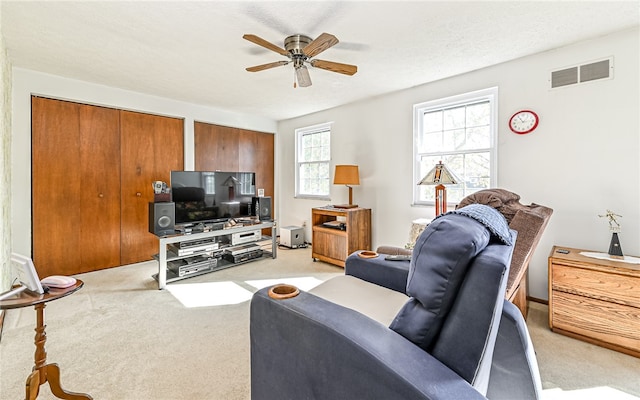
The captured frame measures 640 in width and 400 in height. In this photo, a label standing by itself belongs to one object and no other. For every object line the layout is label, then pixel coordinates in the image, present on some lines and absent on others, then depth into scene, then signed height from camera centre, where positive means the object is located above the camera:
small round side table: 1.14 -0.75
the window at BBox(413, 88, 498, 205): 3.00 +0.64
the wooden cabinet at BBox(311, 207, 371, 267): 3.61 -0.52
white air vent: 2.29 +1.05
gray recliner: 0.80 -0.47
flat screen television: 3.44 +0.00
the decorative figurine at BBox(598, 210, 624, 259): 2.07 -0.35
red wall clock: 2.65 +0.72
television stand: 3.04 -0.71
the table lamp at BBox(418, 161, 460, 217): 2.67 +0.16
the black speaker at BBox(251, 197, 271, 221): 4.15 -0.19
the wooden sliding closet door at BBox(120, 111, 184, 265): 3.73 +0.38
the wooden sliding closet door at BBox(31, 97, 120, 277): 3.16 +0.09
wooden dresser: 1.80 -0.72
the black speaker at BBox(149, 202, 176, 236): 3.07 -0.26
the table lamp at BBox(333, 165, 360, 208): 3.77 +0.27
